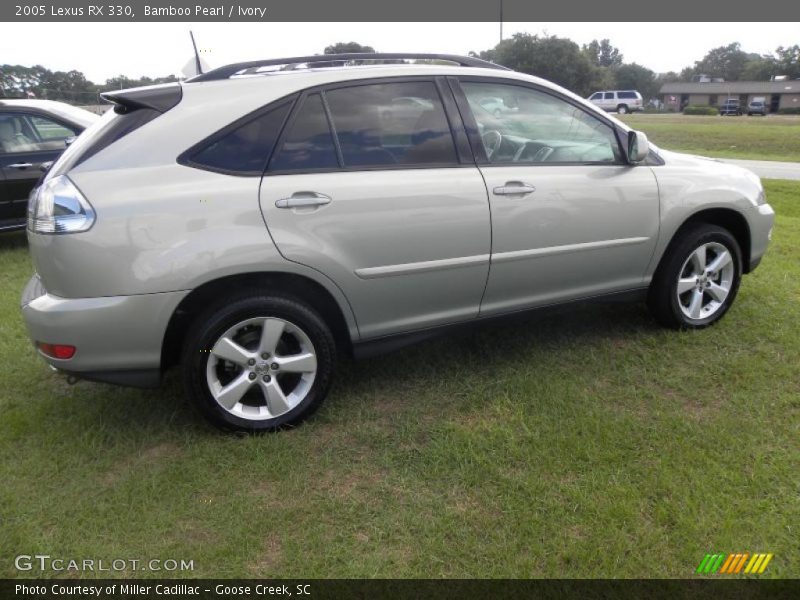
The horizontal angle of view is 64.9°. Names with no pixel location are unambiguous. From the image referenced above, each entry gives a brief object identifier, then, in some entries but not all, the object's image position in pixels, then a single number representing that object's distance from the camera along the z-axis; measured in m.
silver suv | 2.64
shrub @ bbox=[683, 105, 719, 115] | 54.19
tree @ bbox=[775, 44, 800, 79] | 81.06
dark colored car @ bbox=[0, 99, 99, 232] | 6.49
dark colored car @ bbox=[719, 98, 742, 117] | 55.89
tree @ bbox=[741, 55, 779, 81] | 86.93
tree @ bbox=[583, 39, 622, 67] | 121.44
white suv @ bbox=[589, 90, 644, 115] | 45.44
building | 68.19
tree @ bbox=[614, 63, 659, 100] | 94.31
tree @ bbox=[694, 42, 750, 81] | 112.31
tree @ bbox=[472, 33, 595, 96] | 45.47
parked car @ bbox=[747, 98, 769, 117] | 52.88
